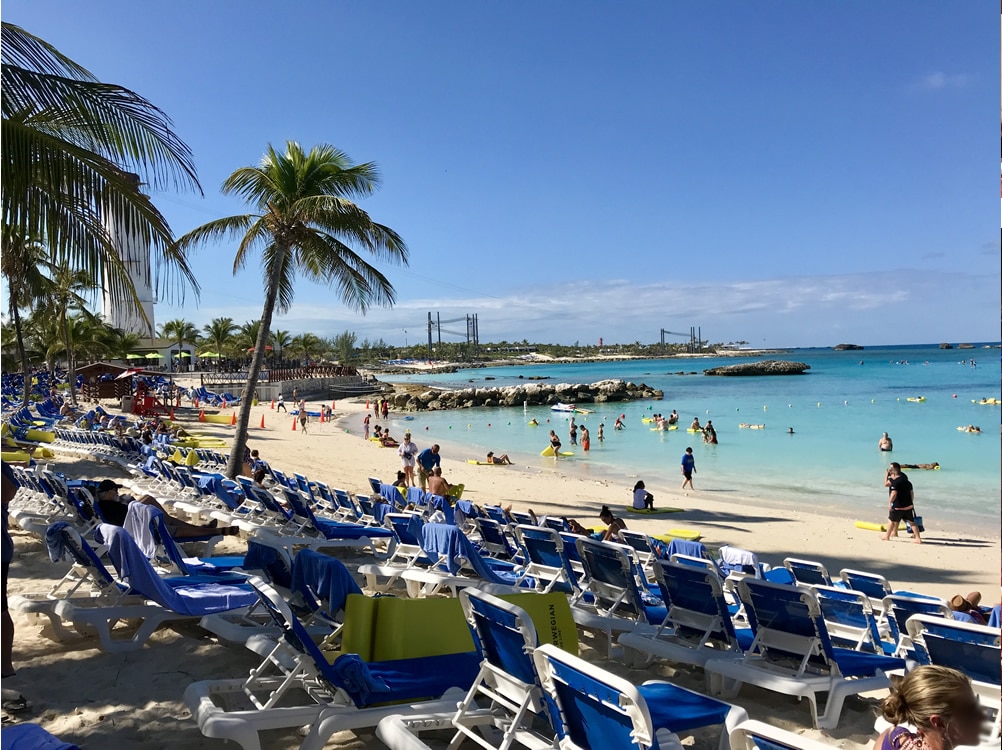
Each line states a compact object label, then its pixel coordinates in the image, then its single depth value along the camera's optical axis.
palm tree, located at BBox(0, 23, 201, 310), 5.31
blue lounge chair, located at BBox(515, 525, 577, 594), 5.43
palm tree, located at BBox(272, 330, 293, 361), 84.00
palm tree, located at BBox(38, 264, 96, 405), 28.32
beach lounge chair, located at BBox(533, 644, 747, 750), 2.29
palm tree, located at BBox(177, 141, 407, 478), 13.33
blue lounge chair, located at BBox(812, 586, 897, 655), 4.64
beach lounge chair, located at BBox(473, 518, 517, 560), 6.98
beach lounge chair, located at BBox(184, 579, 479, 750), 3.24
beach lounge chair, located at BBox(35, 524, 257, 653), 4.47
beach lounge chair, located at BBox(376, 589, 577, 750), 2.92
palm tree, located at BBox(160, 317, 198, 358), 77.38
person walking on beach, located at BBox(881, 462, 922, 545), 11.27
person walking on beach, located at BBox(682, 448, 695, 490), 17.97
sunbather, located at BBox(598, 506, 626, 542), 7.30
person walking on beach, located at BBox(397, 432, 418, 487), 15.55
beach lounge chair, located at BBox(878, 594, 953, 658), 4.33
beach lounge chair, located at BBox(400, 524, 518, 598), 5.38
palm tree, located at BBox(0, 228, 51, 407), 16.08
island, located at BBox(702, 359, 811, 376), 107.25
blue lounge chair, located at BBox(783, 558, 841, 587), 5.76
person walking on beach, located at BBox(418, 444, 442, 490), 14.35
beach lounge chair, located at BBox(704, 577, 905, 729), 3.79
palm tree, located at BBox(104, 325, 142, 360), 52.89
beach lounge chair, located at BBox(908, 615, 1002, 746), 3.27
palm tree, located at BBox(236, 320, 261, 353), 73.81
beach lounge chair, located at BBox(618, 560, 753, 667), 4.20
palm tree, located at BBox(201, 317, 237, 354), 72.56
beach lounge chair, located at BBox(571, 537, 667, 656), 4.79
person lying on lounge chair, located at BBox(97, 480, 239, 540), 6.84
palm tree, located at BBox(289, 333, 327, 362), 92.81
